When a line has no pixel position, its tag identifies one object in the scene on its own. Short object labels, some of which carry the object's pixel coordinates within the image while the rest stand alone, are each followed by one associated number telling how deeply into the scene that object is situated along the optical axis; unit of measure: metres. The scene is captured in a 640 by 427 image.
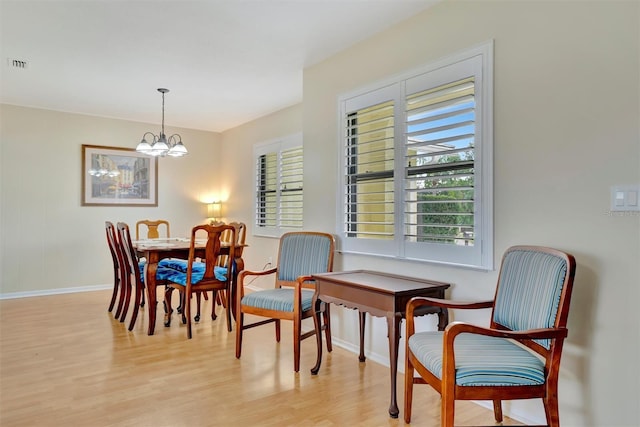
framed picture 5.53
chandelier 4.11
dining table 3.62
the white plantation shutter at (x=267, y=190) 5.44
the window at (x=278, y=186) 5.03
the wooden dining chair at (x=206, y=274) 3.52
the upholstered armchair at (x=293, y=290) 2.79
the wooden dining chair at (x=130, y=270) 3.72
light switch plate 1.73
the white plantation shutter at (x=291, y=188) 4.99
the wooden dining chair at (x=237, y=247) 3.92
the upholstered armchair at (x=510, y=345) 1.61
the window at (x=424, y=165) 2.35
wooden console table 2.19
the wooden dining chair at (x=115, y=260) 4.06
